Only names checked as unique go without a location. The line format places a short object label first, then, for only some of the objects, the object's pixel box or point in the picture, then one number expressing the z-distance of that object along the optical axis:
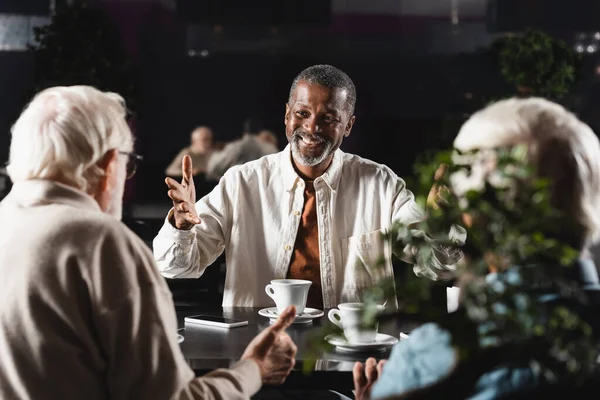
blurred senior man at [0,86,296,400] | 1.41
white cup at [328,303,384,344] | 2.01
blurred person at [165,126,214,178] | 6.18
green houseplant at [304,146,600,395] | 1.03
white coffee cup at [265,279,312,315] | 2.33
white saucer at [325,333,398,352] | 1.98
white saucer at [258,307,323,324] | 2.34
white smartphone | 2.27
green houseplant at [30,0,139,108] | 5.31
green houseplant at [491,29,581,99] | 5.18
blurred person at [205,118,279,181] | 6.09
